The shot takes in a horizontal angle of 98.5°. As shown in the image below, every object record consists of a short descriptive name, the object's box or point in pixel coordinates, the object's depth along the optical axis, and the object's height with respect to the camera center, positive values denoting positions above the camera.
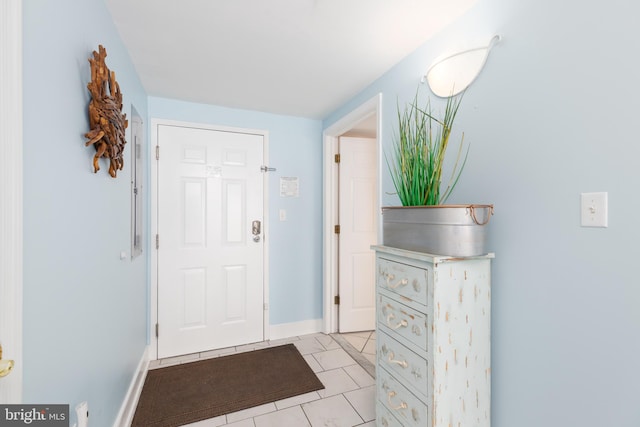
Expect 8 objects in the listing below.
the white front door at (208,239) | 2.40 -0.25
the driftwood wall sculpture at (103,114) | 1.08 +0.42
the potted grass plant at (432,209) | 1.11 +0.02
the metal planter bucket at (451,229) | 1.11 -0.06
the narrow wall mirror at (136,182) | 1.84 +0.22
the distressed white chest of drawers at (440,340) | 1.11 -0.54
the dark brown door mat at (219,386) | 1.71 -1.24
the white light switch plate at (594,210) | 0.90 +0.01
